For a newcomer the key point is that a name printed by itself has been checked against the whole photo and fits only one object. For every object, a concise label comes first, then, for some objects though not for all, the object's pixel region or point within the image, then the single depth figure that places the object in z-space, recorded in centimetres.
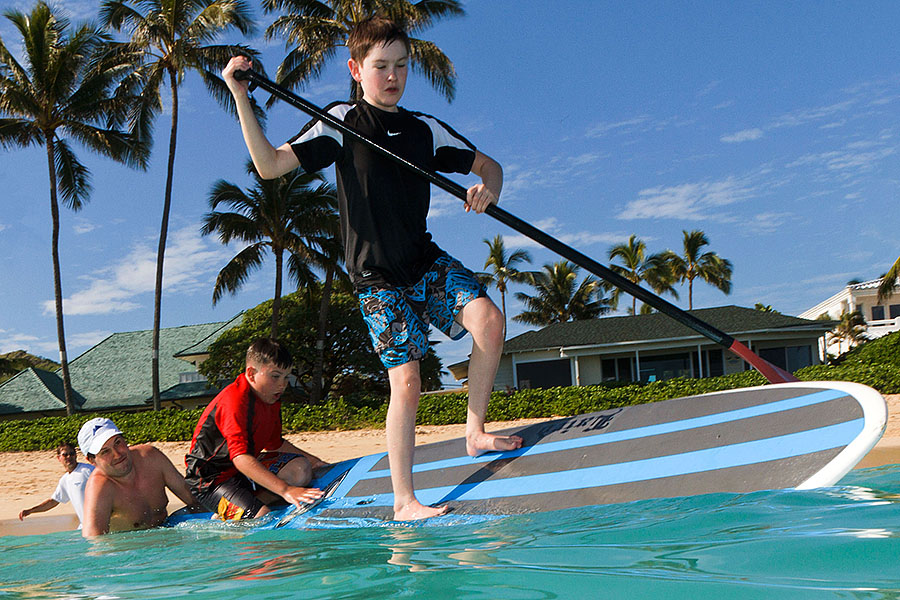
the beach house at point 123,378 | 2973
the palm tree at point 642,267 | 4247
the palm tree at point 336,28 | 2068
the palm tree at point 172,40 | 2092
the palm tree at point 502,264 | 4297
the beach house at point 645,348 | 2653
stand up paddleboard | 277
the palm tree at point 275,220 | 2502
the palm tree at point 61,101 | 2086
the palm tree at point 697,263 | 4547
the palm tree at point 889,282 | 2318
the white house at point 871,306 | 3869
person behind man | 601
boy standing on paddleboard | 313
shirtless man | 405
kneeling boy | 382
